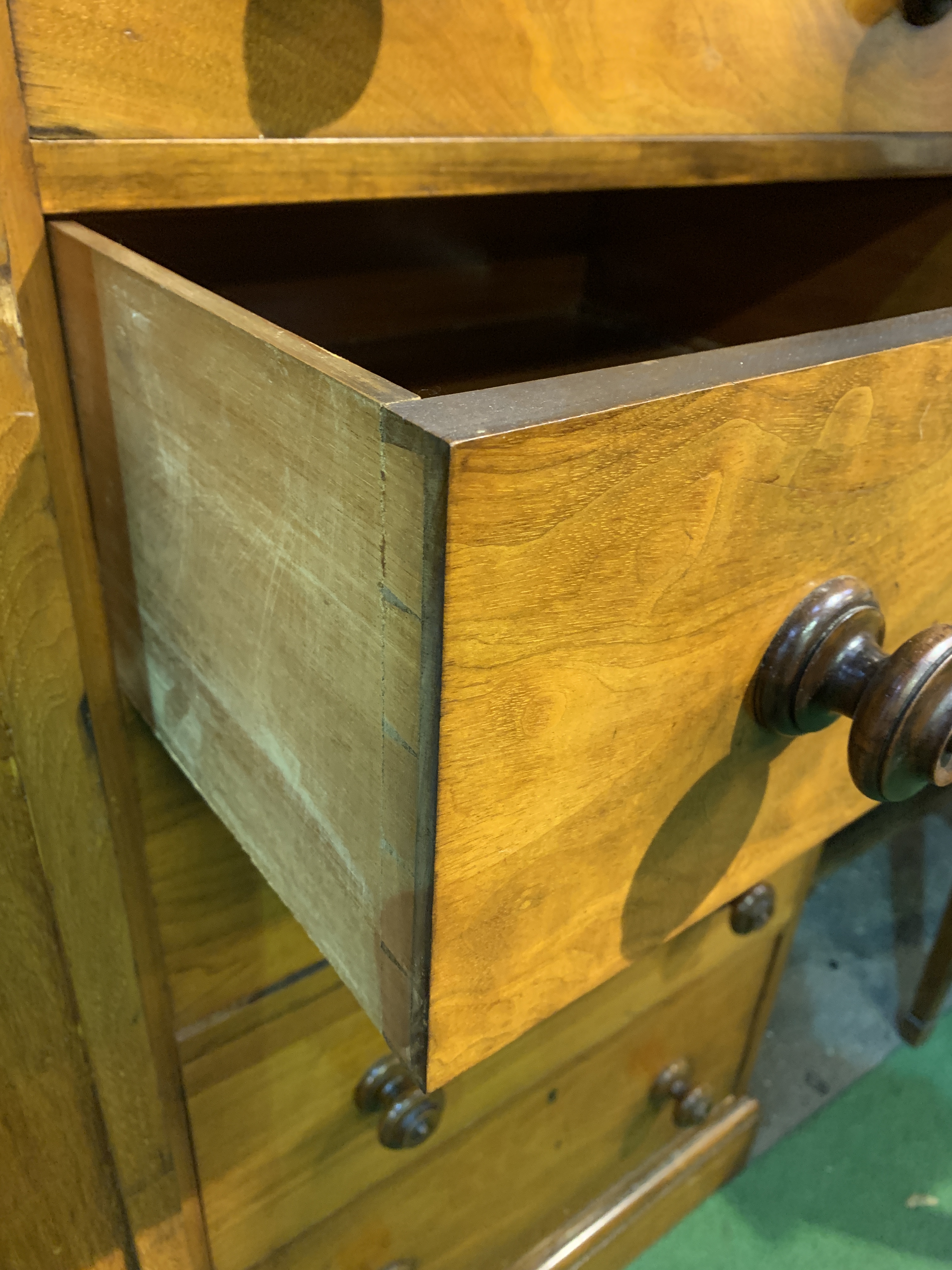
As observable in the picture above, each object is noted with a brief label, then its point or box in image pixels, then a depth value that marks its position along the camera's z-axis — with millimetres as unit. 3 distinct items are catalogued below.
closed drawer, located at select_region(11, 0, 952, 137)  340
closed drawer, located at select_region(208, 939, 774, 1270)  665
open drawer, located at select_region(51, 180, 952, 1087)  241
